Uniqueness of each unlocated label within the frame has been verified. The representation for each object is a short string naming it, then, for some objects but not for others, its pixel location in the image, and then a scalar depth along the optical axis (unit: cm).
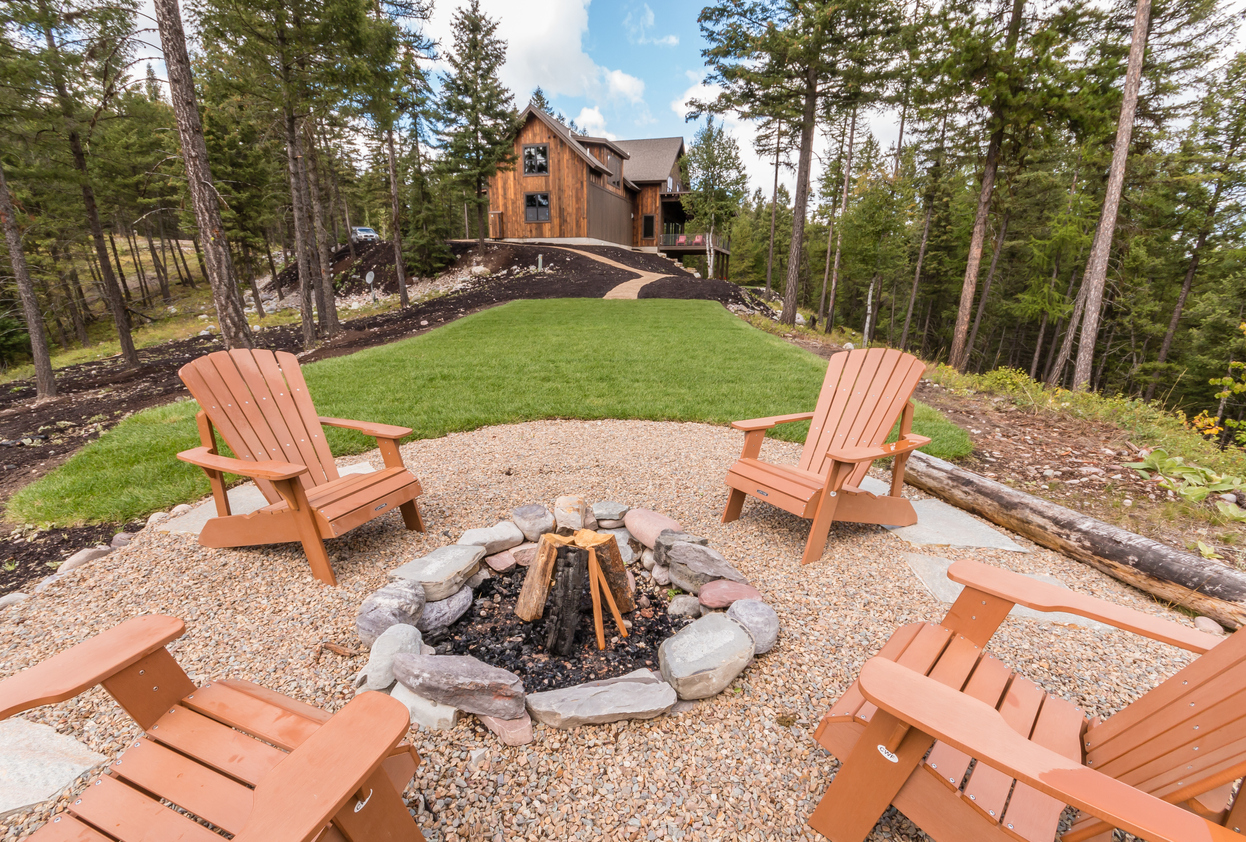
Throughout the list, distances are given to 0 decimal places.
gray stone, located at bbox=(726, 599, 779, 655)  199
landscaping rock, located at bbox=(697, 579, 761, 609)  221
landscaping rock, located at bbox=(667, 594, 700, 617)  227
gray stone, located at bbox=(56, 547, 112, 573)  262
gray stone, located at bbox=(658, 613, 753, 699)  178
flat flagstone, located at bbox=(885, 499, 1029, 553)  295
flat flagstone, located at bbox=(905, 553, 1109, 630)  231
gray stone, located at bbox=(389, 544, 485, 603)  221
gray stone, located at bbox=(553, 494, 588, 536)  274
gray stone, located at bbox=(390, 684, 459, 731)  166
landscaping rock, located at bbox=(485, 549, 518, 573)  252
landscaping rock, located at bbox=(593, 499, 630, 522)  290
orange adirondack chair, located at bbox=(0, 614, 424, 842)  85
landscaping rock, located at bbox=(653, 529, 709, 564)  251
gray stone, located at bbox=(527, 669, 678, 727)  167
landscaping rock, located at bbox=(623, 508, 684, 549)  269
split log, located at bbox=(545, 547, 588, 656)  202
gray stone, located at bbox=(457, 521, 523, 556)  258
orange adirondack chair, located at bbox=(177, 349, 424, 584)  236
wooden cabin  1967
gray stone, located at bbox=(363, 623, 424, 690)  176
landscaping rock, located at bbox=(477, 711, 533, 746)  162
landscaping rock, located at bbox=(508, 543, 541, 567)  257
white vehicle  2431
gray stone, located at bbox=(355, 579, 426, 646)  198
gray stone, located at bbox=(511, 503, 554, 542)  271
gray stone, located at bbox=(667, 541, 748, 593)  235
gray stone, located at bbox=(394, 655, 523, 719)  163
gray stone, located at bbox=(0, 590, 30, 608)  233
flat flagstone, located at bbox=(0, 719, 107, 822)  141
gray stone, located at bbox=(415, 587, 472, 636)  210
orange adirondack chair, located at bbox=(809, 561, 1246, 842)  88
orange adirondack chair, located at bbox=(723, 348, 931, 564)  264
